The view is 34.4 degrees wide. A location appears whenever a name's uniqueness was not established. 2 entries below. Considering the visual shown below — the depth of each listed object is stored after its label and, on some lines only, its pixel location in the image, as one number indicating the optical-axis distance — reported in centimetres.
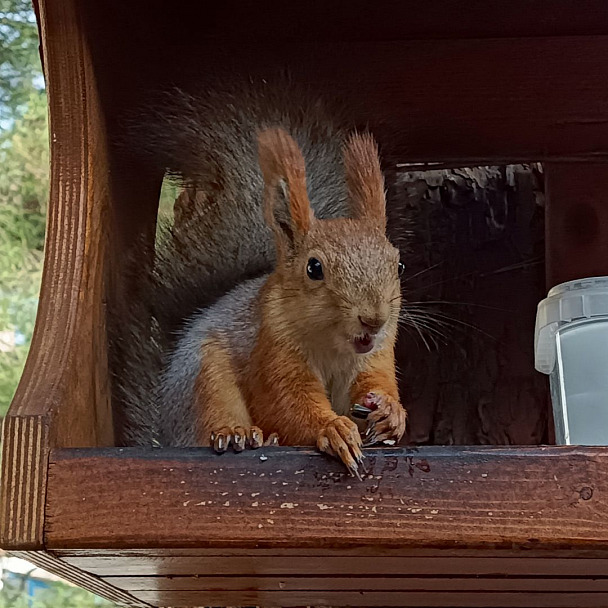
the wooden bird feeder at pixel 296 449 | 66
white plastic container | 88
